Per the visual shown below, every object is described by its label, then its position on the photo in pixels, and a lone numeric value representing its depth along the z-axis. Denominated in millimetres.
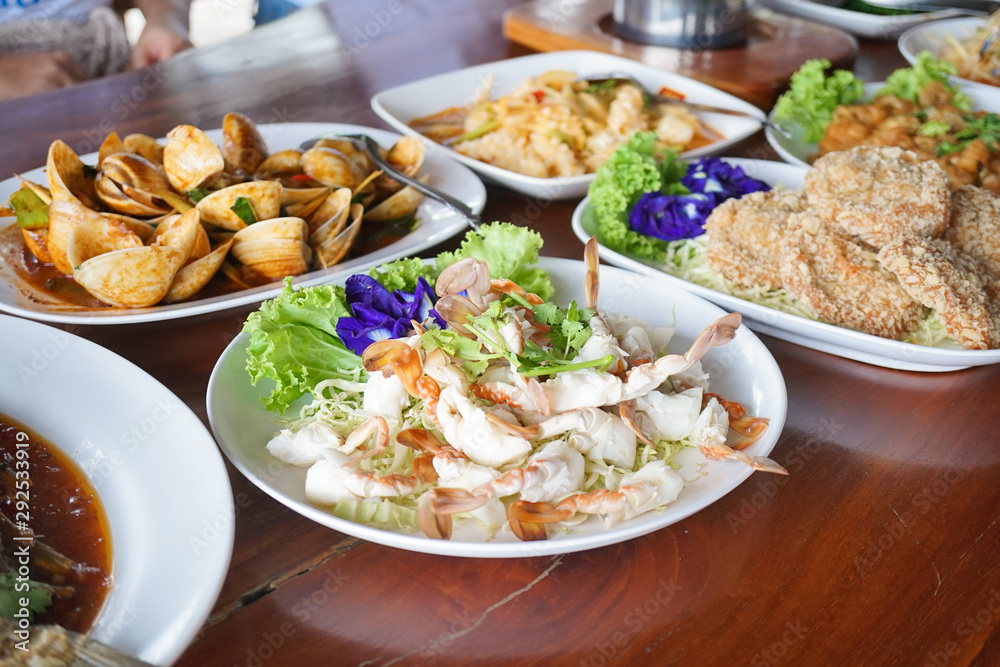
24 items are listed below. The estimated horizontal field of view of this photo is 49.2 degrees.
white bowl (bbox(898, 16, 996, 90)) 1006
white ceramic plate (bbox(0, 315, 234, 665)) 434
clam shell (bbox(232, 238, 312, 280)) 629
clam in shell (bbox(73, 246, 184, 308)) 579
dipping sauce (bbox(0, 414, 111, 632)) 451
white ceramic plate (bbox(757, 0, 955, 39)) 1091
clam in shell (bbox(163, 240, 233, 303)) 610
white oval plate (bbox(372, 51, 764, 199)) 763
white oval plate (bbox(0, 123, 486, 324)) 584
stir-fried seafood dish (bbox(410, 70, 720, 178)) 784
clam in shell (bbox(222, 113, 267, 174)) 689
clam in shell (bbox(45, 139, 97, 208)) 638
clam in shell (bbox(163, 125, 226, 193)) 647
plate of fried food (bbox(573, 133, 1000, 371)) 593
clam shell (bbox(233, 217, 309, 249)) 630
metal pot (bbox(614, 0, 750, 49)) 964
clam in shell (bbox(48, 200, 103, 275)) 611
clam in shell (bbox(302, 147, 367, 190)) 690
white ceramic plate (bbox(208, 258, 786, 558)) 460
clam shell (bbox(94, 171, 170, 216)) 636
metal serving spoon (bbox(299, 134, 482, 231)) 690
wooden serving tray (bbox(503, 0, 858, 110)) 917
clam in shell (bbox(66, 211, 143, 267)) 604
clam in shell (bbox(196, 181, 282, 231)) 632
